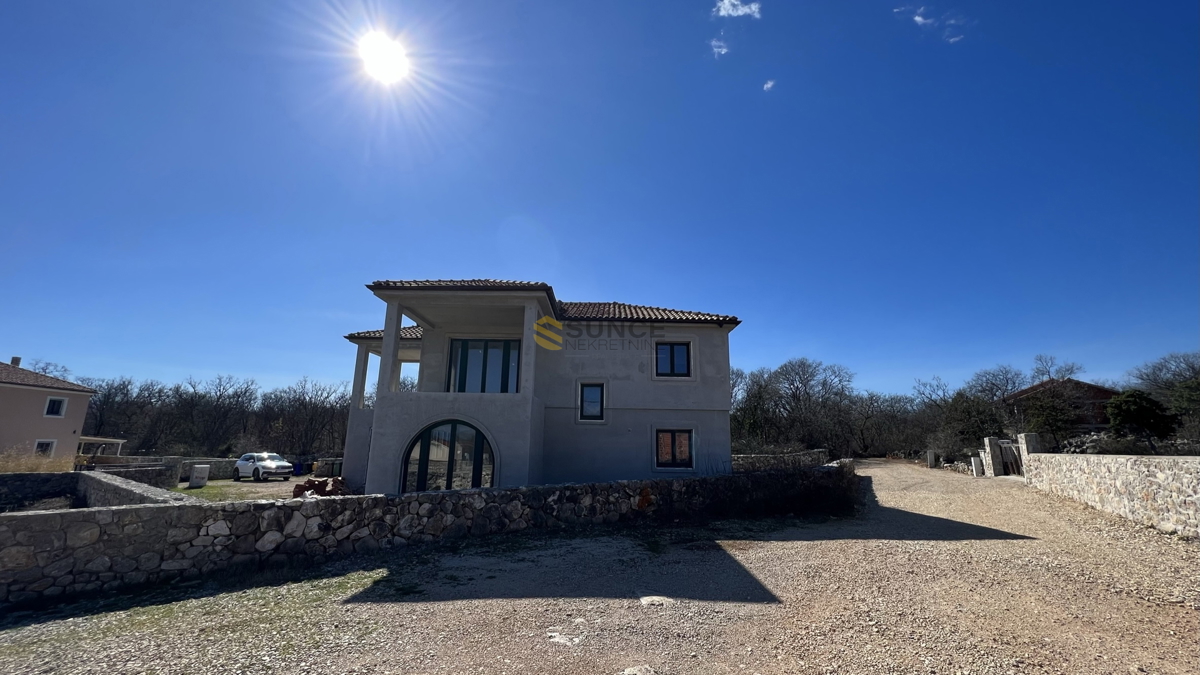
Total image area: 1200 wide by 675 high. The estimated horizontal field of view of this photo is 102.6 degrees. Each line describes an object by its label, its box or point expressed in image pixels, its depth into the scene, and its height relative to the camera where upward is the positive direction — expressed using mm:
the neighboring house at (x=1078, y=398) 27000 +2875
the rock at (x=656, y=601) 5801 -1945
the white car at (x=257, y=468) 24234 -1768
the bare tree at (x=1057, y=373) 34906 +5421
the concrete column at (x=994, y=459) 21219 -587
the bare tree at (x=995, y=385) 37312 +4709
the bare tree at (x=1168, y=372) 34462 +5674
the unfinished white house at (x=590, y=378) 15156 +1929
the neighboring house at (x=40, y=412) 24875 +893
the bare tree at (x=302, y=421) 41875 +1049
